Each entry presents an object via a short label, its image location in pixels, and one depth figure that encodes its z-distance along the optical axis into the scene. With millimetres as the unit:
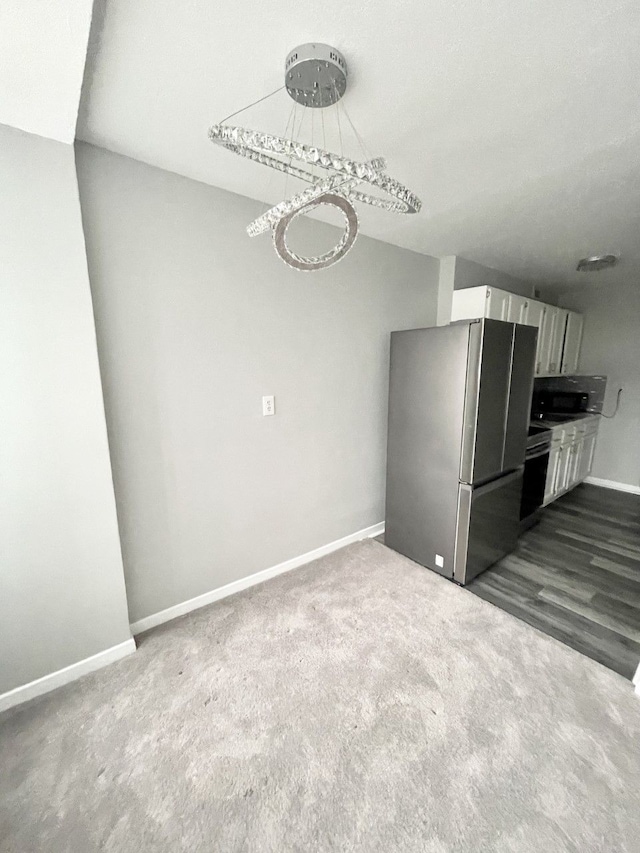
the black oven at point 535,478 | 3066
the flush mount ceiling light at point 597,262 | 2863
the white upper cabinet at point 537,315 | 3342
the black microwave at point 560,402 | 4098
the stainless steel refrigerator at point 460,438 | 2164
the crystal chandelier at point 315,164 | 832
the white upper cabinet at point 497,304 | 2824
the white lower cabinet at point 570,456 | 3426
